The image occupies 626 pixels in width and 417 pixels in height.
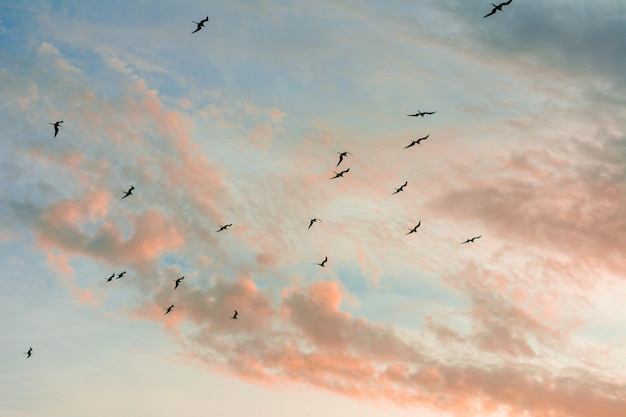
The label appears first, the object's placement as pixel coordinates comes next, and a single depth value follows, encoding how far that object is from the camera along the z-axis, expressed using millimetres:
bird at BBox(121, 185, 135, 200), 124925
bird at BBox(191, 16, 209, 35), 100375
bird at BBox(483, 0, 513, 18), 94062
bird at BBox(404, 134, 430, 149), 114794
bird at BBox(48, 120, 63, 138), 109325
